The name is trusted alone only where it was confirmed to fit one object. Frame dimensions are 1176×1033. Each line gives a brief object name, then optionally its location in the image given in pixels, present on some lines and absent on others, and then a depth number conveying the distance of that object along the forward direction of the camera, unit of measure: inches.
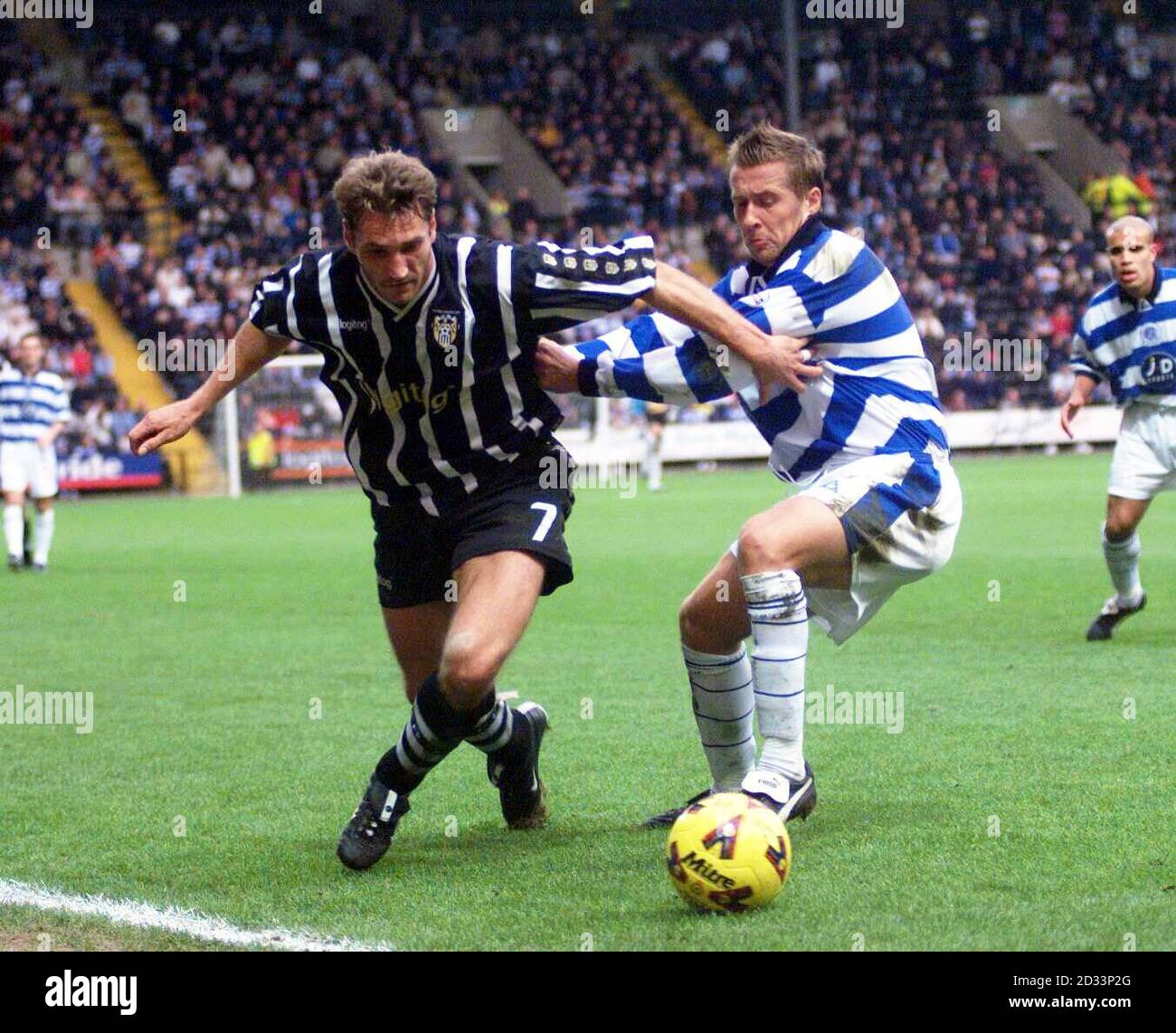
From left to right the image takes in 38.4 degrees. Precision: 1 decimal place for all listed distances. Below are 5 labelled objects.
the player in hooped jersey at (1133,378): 365.7
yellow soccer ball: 165.0
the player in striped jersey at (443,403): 185.0
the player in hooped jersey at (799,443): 194.2
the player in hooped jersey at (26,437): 606.9
